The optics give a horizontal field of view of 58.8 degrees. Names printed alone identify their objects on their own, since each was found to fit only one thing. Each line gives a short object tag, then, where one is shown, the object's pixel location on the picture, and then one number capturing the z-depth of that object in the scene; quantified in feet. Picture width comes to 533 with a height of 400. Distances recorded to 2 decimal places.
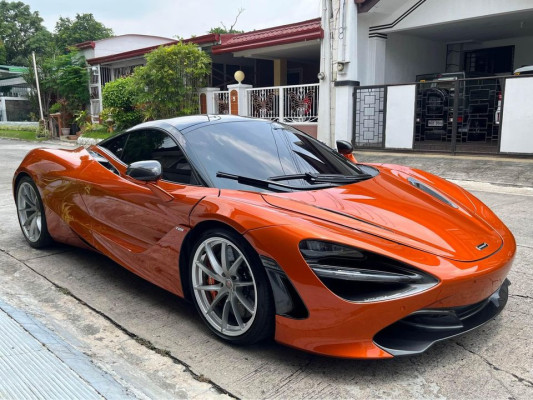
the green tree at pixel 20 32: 167.12
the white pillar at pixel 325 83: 41.29
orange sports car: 7.39
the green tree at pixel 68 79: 71.56
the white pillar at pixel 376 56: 42.93
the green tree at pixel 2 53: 149.89
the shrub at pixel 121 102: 57.16
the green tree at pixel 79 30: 177.72
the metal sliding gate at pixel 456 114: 34.01
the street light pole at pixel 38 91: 72.25
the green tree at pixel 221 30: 126.89
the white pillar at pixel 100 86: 70.13
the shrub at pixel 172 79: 48.55
